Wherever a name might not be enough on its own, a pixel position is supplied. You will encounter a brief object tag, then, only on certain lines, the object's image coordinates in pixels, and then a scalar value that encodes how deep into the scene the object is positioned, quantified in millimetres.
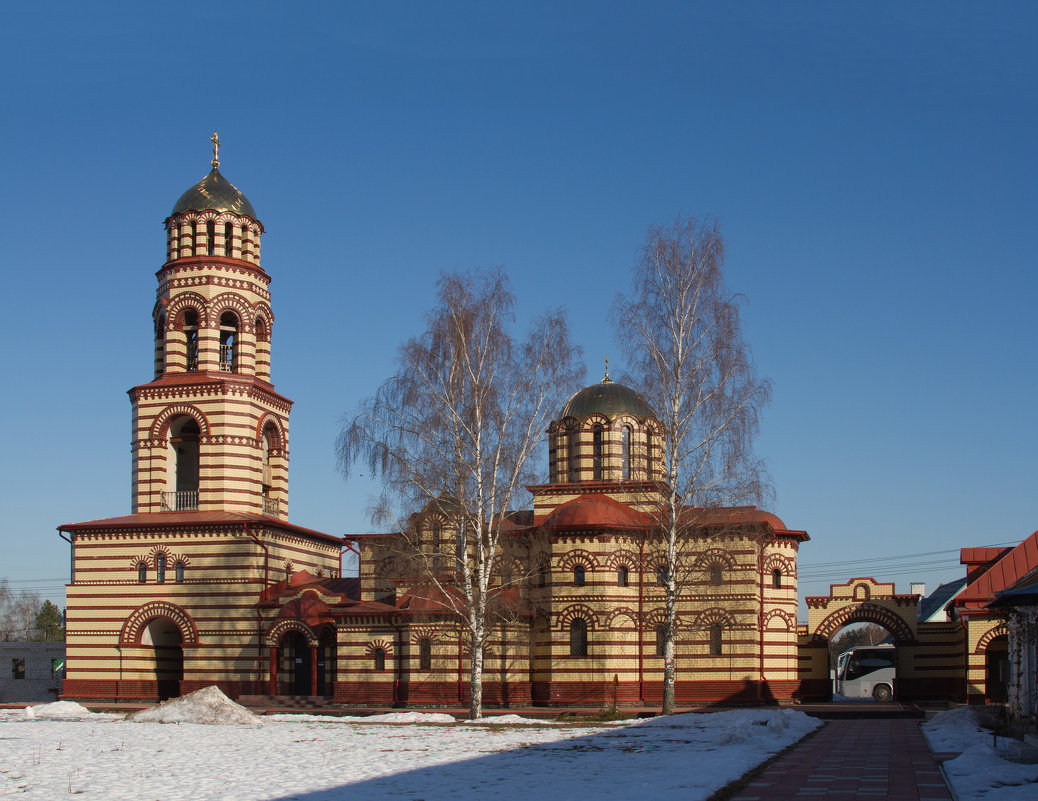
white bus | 45062
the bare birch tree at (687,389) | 28906
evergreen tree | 78938
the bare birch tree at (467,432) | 28703
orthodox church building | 33281
